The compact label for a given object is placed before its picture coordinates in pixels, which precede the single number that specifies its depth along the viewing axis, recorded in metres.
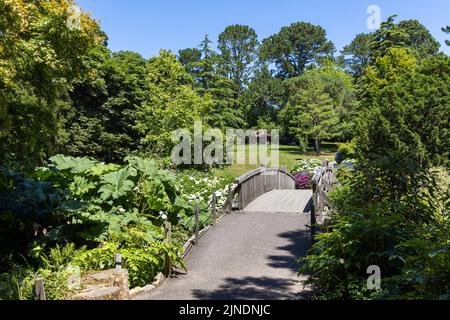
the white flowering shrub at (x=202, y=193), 10.82
